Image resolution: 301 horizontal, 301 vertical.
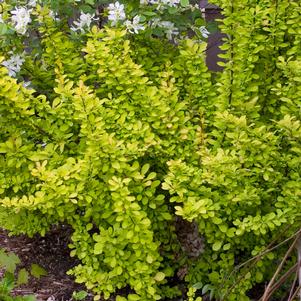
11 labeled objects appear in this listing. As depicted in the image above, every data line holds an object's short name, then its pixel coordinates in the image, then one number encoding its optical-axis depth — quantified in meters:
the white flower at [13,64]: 2.93
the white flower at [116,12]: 2.82
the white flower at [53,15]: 2.97
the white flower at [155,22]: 2.96
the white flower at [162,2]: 2.91
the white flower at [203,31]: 3.07
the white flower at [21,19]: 2.84
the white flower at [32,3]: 2.97
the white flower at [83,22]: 3.01
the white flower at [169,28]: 2.96
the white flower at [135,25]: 2.81
